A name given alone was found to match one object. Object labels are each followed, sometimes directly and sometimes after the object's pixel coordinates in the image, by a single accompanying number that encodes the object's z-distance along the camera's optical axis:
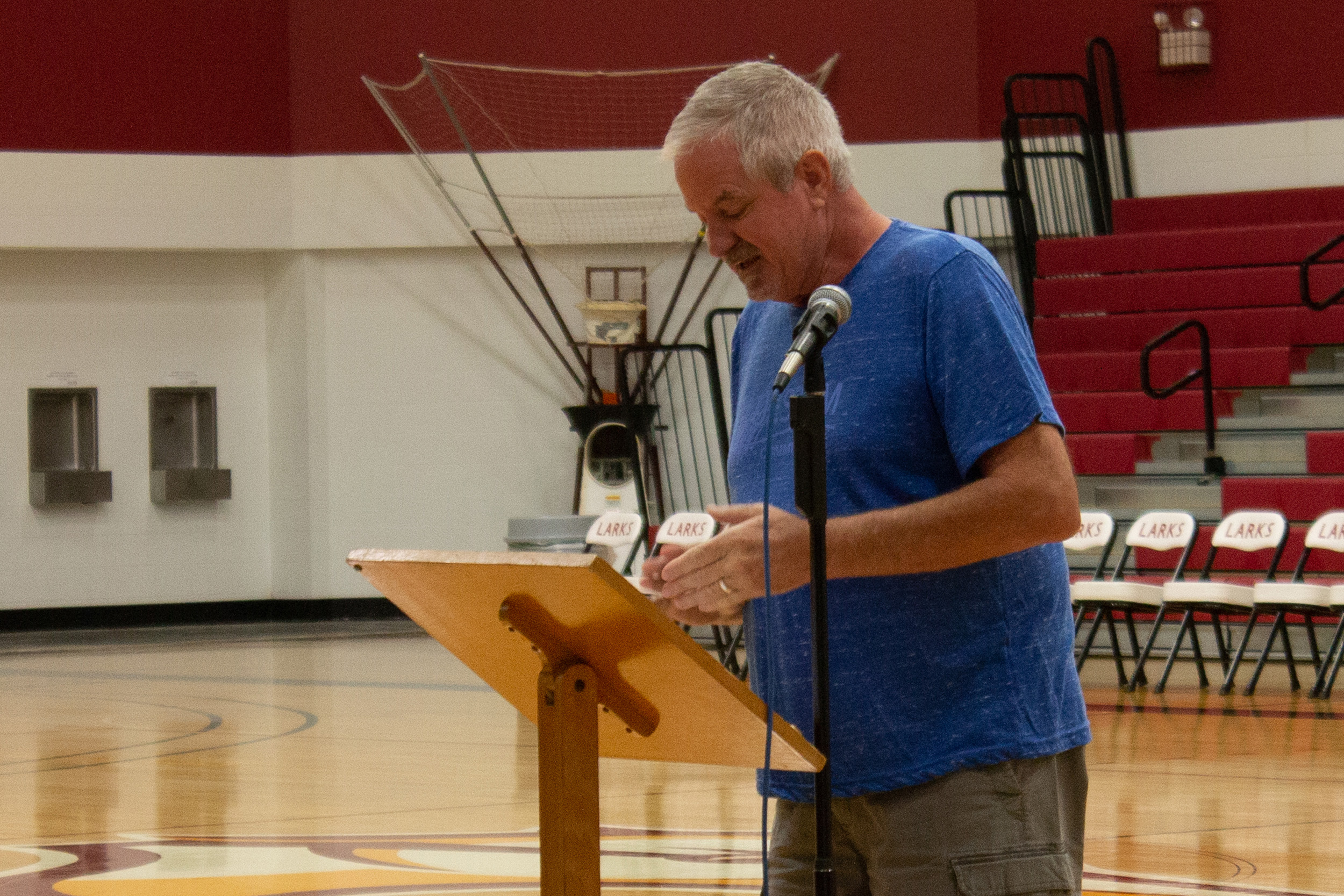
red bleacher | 19.17
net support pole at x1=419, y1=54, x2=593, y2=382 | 22.44
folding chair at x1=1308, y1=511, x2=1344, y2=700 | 14.05
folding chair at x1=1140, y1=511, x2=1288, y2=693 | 14.85
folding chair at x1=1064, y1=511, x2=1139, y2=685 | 15.69
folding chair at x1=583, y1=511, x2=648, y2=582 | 17.46
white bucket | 22.84
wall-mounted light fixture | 22.84
